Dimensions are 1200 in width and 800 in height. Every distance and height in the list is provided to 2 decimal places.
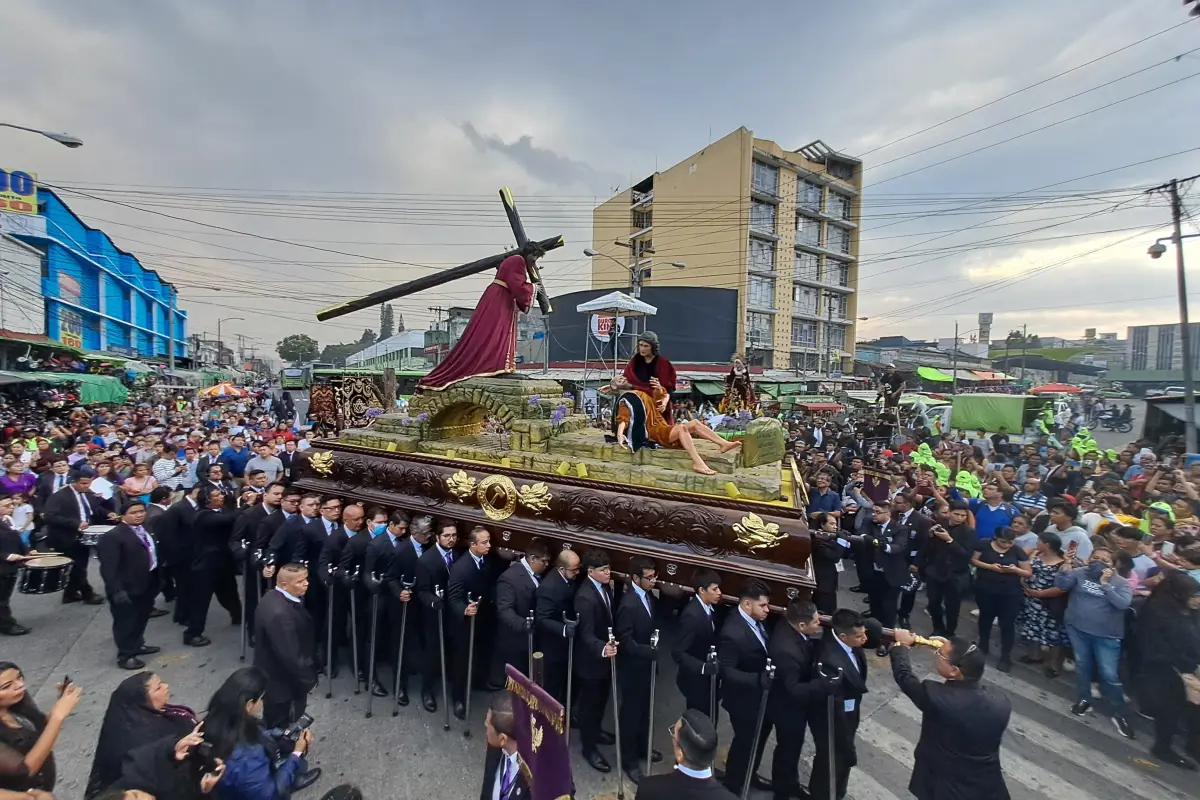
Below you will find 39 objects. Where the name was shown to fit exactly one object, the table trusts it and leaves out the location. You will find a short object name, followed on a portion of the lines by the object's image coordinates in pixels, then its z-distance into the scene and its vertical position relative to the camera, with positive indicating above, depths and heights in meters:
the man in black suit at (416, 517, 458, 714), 5.67 -2.33
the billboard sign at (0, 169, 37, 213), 23.72 +8.78
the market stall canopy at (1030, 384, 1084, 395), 29.38 +0.75
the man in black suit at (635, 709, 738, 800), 2.70 -2.06
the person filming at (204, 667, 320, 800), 2.98 -2.11
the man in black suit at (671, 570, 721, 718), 4.70 -2.23
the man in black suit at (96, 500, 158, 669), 6.00 -2.34
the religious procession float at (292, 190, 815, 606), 5.43 -0.99
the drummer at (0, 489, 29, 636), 6.23 -2.21
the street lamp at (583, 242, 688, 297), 20.43 +4.52
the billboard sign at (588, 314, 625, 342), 29.91 +3.78
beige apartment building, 35.44 +11.95
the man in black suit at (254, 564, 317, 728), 4.37 -2.27
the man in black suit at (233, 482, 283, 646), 6.52 -2.02
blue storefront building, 26.67 +6.27
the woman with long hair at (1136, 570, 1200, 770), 4.83 -2.42
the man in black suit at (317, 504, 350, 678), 6.07 -2.19
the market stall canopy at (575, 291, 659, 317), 17.73 +3.10
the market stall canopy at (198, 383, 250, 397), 25.62 -0.44
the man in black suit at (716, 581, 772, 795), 4.46 -2.37
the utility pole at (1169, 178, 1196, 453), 12.66 +1.85
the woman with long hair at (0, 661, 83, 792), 2.87 -2.11
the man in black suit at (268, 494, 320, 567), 6.36 -1.97
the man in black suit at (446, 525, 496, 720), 5.49 -2.28
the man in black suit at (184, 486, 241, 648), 6.75 -2.30
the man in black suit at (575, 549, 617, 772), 4.95 -2.57
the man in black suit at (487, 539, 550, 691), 5.18 -2.19
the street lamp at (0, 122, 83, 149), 8.77 +4.12
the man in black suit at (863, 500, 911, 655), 7.05 -2.27
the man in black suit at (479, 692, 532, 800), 3.04 -2.23
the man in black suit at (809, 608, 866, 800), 4.27 -2.63
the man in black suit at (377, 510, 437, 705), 5.82 -2.27
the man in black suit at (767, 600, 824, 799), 4.40 -2.55
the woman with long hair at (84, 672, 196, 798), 2.98 -2.03
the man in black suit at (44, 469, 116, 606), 7.37 -2.08
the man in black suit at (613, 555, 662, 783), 4.86 -2.62
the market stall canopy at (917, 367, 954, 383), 27.39 +1.38
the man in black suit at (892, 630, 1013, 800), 3.44 -2.23
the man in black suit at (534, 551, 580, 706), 5.20 -2.25
